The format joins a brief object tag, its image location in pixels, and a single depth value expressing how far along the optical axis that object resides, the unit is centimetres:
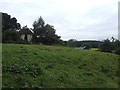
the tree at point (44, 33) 1846
